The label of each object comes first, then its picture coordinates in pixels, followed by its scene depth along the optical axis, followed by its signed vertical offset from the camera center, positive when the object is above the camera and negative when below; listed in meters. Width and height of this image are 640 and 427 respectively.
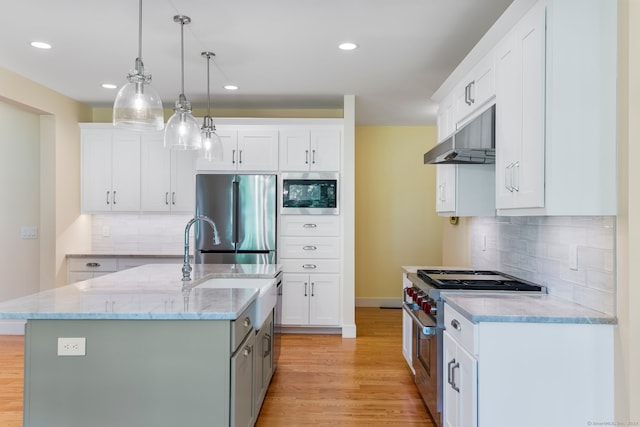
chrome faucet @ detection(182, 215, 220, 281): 2.85 -0.36
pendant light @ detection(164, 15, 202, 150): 2.80 +0.53
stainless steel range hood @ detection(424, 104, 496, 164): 2.56 +0.43
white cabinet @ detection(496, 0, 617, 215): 1.88 +0.47
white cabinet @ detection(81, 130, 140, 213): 5.17 +0.48
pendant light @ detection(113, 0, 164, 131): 2.19 +0.56
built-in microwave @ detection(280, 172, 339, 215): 4.95 +0.19
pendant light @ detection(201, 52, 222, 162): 3.26 +0.53
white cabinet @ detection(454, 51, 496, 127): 2.56 +0.80
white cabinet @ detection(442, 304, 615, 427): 1.87 -0.69
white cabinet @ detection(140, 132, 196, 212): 5.14 +0.41
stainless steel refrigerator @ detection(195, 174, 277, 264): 4.81 -0.06
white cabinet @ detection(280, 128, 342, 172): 4.98 +0.70
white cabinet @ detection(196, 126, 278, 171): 5.00 +0.66
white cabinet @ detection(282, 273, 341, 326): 4.93 -0.98
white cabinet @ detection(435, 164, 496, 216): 3.19 +0.17
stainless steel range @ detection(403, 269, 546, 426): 2.52 -0.58
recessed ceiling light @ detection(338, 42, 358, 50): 3.44 +1.33
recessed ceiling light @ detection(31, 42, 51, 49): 3.44 +1.33
